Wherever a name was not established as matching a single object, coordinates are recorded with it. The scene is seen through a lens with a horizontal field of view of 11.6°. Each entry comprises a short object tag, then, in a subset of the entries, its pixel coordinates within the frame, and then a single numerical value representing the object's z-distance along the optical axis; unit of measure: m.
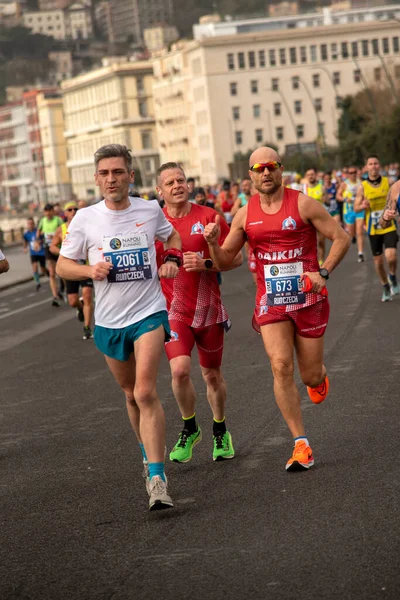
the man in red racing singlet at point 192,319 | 11.77
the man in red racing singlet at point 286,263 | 11.18
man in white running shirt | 10.14
